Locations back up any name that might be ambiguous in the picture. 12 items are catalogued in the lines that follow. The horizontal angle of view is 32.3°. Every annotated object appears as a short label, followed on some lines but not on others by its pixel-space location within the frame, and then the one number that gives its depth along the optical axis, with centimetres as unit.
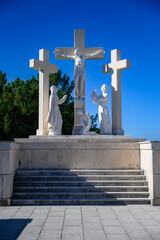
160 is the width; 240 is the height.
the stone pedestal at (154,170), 760
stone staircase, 759
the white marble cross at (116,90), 1197
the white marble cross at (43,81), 1179
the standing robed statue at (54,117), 1110
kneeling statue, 1118
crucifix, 1195
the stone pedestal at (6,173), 747
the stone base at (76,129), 1162
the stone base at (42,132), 1162
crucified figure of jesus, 1201
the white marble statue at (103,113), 1142
